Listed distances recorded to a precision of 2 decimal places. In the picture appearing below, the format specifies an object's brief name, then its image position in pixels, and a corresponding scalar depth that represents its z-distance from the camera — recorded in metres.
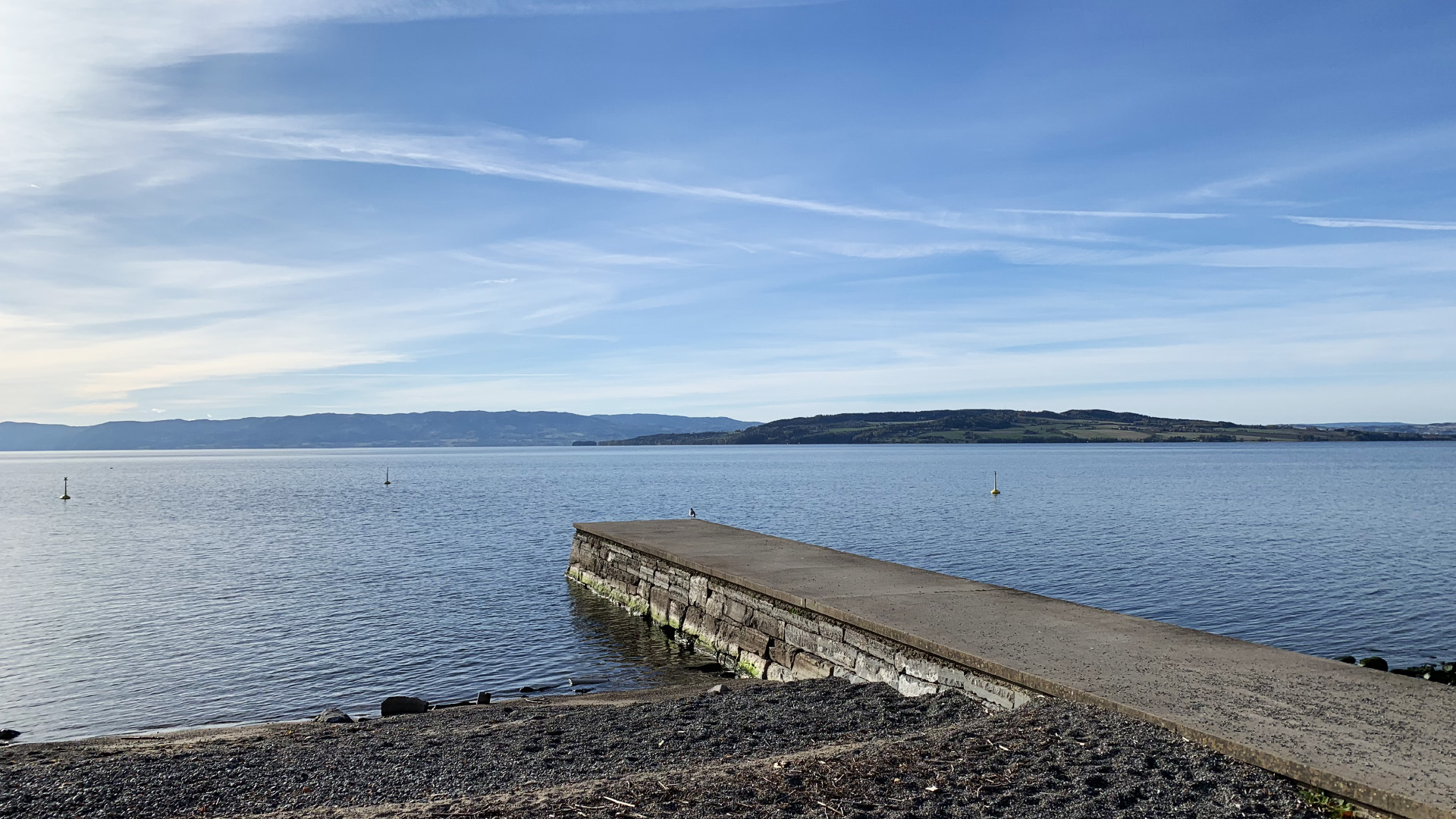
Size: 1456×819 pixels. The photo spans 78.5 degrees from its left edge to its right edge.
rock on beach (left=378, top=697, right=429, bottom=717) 12.88
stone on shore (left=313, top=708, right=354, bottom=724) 12.09
